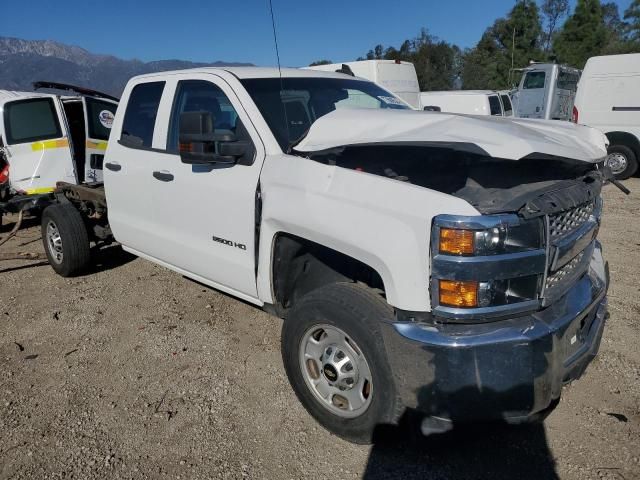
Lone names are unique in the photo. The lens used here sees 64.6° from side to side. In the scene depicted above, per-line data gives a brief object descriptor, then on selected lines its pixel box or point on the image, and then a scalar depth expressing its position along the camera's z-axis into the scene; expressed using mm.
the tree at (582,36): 31688
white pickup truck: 2168
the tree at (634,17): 35125
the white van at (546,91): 17062
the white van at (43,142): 6988
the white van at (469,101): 14615
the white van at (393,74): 12641
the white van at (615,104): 10500
